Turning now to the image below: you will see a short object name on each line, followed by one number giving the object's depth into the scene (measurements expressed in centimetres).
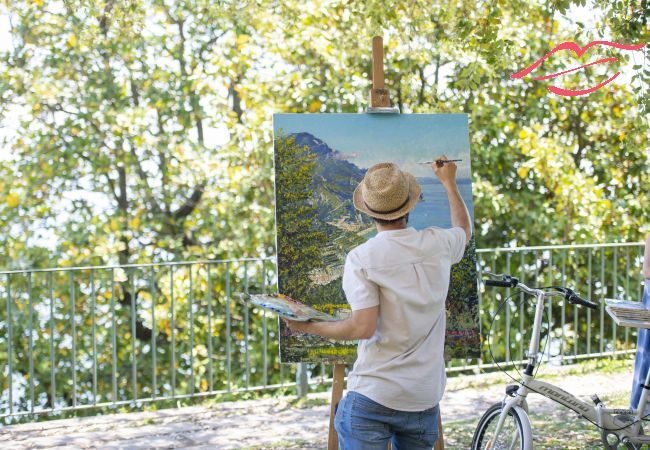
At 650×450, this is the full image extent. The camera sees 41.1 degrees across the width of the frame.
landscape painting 348
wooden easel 319
